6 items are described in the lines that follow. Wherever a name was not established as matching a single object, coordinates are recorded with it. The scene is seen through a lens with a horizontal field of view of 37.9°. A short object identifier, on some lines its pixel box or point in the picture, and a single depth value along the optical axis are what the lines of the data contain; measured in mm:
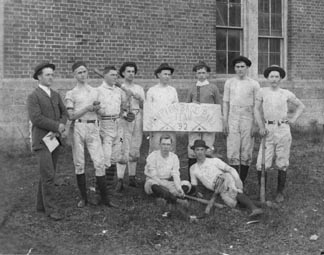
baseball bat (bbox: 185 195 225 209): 6625
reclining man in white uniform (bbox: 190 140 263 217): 6672
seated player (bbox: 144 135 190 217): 6641
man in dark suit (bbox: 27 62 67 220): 5941
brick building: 9781
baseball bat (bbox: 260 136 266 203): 6863
